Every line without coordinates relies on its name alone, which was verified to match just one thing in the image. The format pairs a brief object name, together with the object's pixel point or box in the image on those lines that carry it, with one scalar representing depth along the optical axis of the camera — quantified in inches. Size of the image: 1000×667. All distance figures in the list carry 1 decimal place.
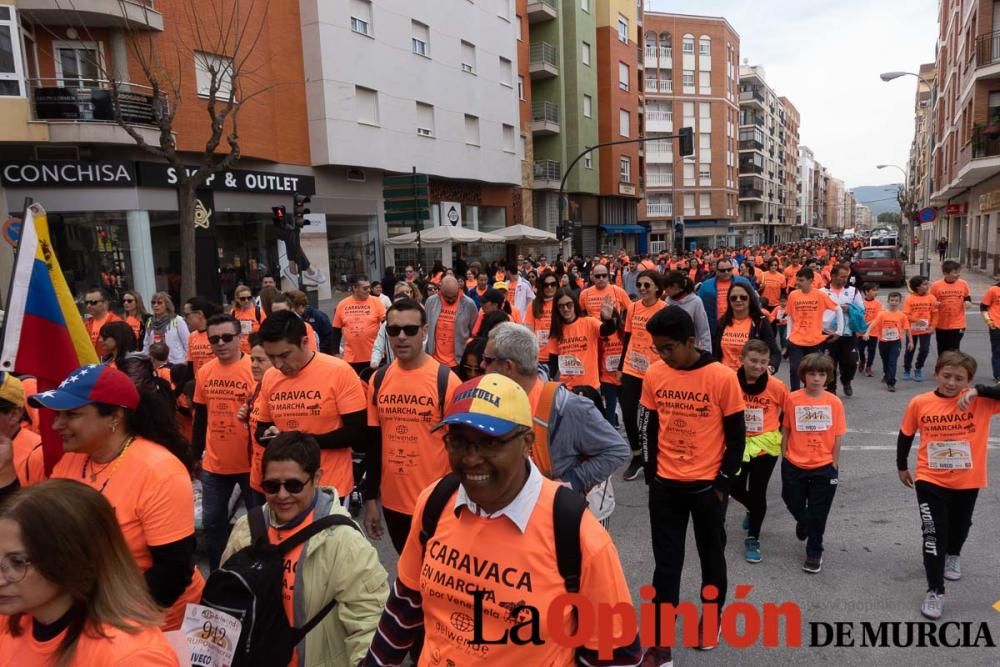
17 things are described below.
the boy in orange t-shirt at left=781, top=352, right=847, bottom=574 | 179.9
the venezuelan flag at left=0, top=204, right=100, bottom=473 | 107.0
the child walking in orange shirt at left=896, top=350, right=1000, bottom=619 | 155.6
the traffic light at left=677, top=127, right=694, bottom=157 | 832.3
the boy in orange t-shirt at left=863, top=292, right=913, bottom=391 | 398.6
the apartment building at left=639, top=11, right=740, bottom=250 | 2437.3
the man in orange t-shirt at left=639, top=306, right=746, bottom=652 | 145.9
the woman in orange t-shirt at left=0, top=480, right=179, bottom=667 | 65.1
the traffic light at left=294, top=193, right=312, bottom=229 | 571.2
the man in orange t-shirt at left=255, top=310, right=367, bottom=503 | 145.3
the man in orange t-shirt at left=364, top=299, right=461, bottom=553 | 143.6
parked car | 991.0
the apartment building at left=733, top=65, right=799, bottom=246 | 3085.6
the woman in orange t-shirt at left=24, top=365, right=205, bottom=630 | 96.9
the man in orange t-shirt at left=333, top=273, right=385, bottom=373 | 330.6
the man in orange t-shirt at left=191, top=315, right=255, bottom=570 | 171.5
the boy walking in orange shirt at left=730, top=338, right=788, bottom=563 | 188.1
